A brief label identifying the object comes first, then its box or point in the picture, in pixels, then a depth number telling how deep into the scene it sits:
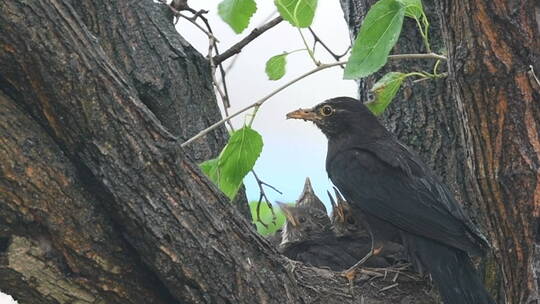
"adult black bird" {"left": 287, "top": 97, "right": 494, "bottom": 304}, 7.07
